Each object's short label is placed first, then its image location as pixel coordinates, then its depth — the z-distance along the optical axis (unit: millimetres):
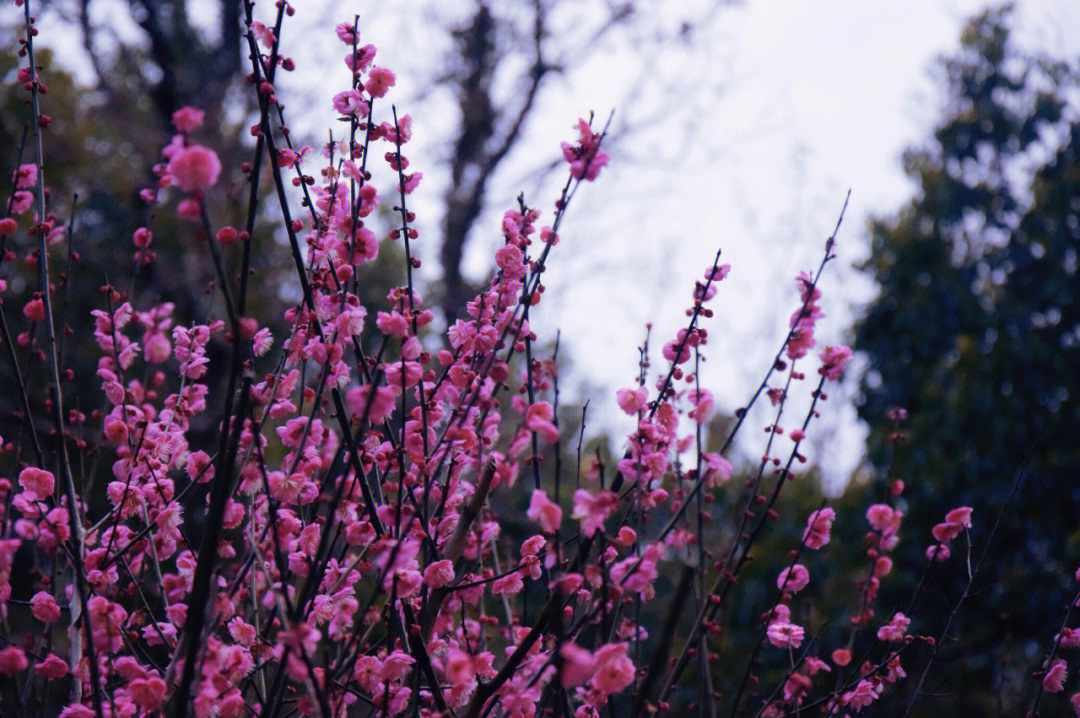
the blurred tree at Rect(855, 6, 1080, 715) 3087
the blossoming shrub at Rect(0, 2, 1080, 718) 1462
